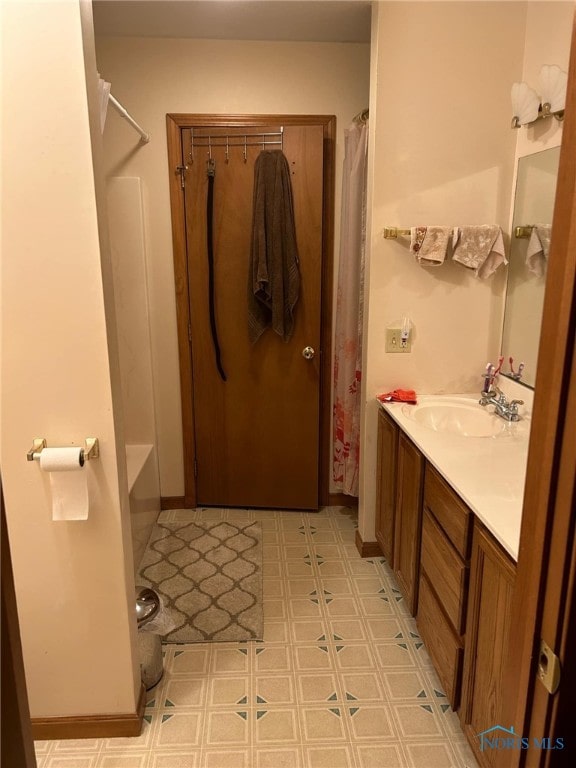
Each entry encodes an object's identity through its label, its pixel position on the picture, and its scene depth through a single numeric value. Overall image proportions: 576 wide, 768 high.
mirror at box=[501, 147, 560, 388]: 2.13
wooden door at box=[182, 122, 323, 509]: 2.88
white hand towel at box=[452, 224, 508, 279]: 2.36
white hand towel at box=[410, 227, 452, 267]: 2.34
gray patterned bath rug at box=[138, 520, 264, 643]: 2.29
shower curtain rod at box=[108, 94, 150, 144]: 2.35
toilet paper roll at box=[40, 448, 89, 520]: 1.54
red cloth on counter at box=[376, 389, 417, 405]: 2.48
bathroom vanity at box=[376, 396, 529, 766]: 1.40
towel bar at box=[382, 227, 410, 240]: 2.39
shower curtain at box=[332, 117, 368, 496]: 2.73
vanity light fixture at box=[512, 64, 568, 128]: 1.94
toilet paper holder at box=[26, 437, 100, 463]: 1.51
